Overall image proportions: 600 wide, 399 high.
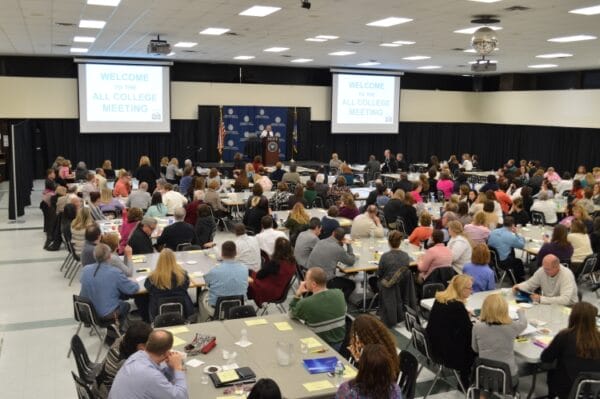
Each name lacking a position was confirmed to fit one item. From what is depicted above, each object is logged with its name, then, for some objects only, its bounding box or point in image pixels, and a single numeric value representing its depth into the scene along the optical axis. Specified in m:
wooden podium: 21.20
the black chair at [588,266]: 8.47
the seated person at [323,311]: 5.52
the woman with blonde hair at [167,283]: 6.39
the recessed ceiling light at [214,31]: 12.64
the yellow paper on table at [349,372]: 4.55
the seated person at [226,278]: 6.68
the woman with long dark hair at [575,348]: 4.86
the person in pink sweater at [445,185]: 14.41
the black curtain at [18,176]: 13.95
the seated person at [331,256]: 7.66
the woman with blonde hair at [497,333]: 5.11
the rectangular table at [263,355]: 4.27
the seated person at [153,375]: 3.95
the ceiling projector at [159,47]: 12.75
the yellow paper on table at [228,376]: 4.38
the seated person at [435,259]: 7.70
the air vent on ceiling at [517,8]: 9.14
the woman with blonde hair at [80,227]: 9.25
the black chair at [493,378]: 4.88
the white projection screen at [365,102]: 23.12
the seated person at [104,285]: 6.56
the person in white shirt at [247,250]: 8.00
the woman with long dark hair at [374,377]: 3.66
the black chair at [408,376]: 4.63
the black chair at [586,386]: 4.59
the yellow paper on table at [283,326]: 5.48
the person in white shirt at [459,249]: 7.95
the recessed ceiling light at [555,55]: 15.84
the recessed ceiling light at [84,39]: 14.38
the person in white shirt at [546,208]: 11.94
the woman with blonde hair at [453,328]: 5.44
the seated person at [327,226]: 9.54
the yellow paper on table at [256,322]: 5.59
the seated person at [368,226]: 9.48
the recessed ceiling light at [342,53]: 16.88
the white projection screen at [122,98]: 19.66
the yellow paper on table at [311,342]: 5.08
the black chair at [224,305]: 6.44
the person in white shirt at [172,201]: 11.40
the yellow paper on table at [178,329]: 5.34
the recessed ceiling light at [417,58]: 17.56
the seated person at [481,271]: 6.92
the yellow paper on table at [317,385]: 4.28
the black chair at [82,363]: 4.87
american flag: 21.75
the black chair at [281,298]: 7.35
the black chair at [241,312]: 5.89
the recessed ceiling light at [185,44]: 15.30
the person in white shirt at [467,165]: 20.75
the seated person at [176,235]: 8.99
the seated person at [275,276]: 7.21
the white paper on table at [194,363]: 4.67
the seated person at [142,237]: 8.44
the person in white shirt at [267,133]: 21.30
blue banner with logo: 21.94
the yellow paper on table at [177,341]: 5.07
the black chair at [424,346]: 5.65
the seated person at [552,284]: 6.44
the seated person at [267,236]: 8.73
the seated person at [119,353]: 4.46
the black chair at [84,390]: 4.35
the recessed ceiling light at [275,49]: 16.10
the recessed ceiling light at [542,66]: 19.33
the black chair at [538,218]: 11.91
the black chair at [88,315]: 6.31
